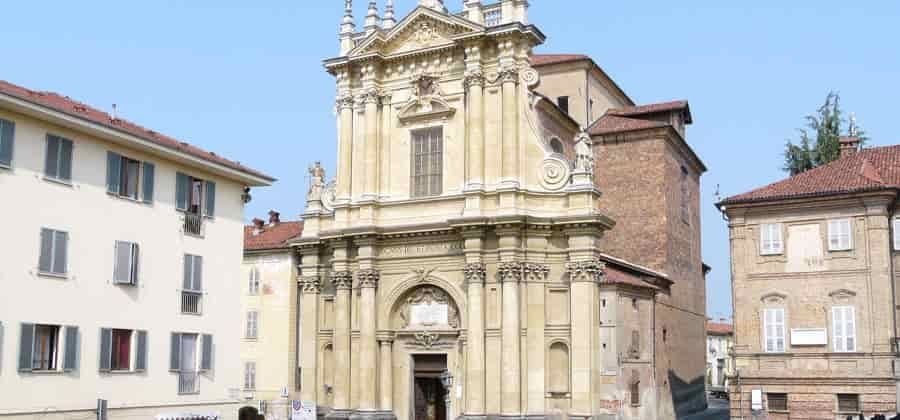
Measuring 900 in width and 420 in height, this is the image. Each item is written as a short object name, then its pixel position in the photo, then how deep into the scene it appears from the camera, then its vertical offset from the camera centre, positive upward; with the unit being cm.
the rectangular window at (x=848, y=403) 3116 -196
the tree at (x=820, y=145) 4806 +1003
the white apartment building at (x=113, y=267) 2039 +169
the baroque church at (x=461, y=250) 3225 +321
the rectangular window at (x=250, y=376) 3991 -154
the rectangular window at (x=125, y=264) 2281 +178
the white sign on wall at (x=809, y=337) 3184 +19
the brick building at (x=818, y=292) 3105 +172
